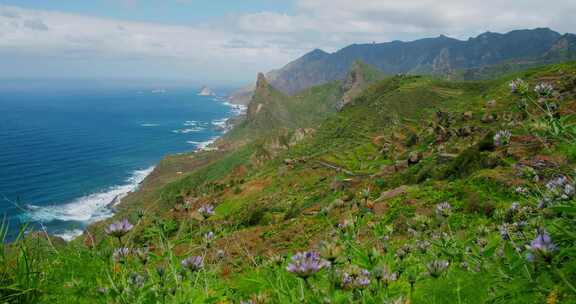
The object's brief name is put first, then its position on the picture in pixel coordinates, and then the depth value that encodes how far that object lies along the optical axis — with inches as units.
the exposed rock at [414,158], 1178.0
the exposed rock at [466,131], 1319.4
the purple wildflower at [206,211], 133.7
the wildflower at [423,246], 178.6
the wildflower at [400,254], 166.6
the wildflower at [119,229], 113.7
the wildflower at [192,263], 118.6
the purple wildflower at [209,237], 140.2
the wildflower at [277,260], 123.9
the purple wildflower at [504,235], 128.1
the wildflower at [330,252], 92.7
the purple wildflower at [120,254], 118.1
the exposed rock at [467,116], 1722.9
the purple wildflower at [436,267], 105.7
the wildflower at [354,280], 89.6
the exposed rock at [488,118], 1424.0
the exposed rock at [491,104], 1957.4
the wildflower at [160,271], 117.0
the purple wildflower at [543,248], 72.1
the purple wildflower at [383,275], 97.9
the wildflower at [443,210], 137.9
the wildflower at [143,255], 116.9
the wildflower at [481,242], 169.8
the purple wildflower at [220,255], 181.8
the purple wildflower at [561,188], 106.4
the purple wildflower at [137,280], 103.5
